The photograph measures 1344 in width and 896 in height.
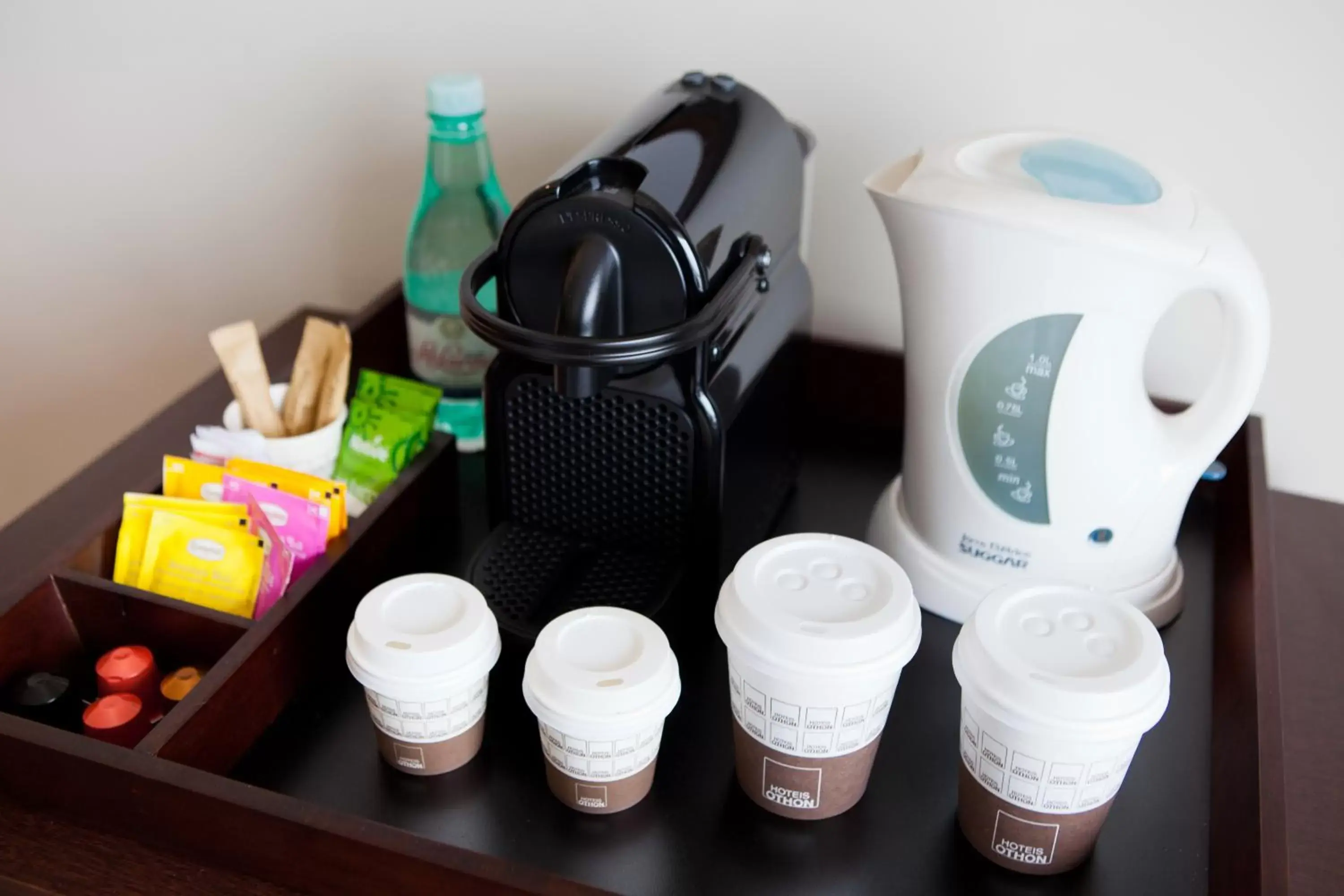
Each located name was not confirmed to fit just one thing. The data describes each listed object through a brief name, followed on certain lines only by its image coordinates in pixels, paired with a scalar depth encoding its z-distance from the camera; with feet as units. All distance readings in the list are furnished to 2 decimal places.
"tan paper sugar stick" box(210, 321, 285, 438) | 2.54
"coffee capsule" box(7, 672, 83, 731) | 2.07
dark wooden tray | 1.81
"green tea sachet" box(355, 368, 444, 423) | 2.68
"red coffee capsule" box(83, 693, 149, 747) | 2.06
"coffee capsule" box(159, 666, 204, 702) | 2.20
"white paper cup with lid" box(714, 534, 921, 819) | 1.82
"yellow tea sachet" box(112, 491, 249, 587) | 2.32
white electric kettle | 2.08
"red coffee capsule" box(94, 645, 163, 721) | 2.13
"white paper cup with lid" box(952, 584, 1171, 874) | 1.75
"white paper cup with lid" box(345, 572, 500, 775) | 1.94
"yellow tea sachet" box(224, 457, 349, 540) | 2.34
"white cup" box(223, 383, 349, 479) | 2.52
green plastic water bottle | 2.85
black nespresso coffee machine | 2.07
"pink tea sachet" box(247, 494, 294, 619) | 2.23
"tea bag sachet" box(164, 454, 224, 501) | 2.42
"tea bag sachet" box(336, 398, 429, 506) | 2.58
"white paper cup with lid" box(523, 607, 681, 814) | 1.88
